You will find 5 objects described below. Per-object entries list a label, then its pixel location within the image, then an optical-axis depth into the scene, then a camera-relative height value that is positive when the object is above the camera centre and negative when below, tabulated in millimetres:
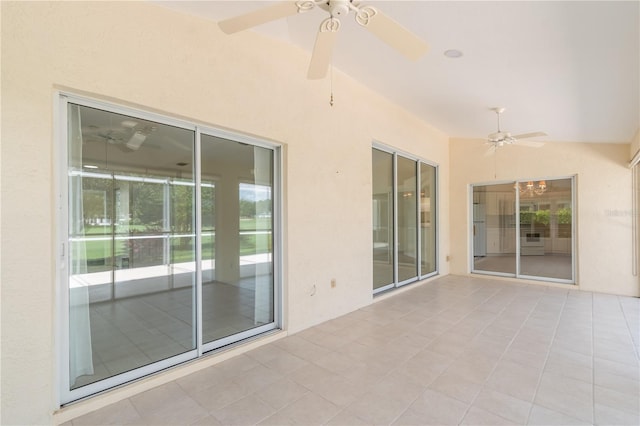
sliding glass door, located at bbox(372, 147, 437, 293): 5145 -130
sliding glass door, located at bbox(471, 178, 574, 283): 6059 -381
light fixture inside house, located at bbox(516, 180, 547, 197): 6225 +475
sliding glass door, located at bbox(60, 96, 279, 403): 2293 -275
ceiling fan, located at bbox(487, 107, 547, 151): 4591 +1135
